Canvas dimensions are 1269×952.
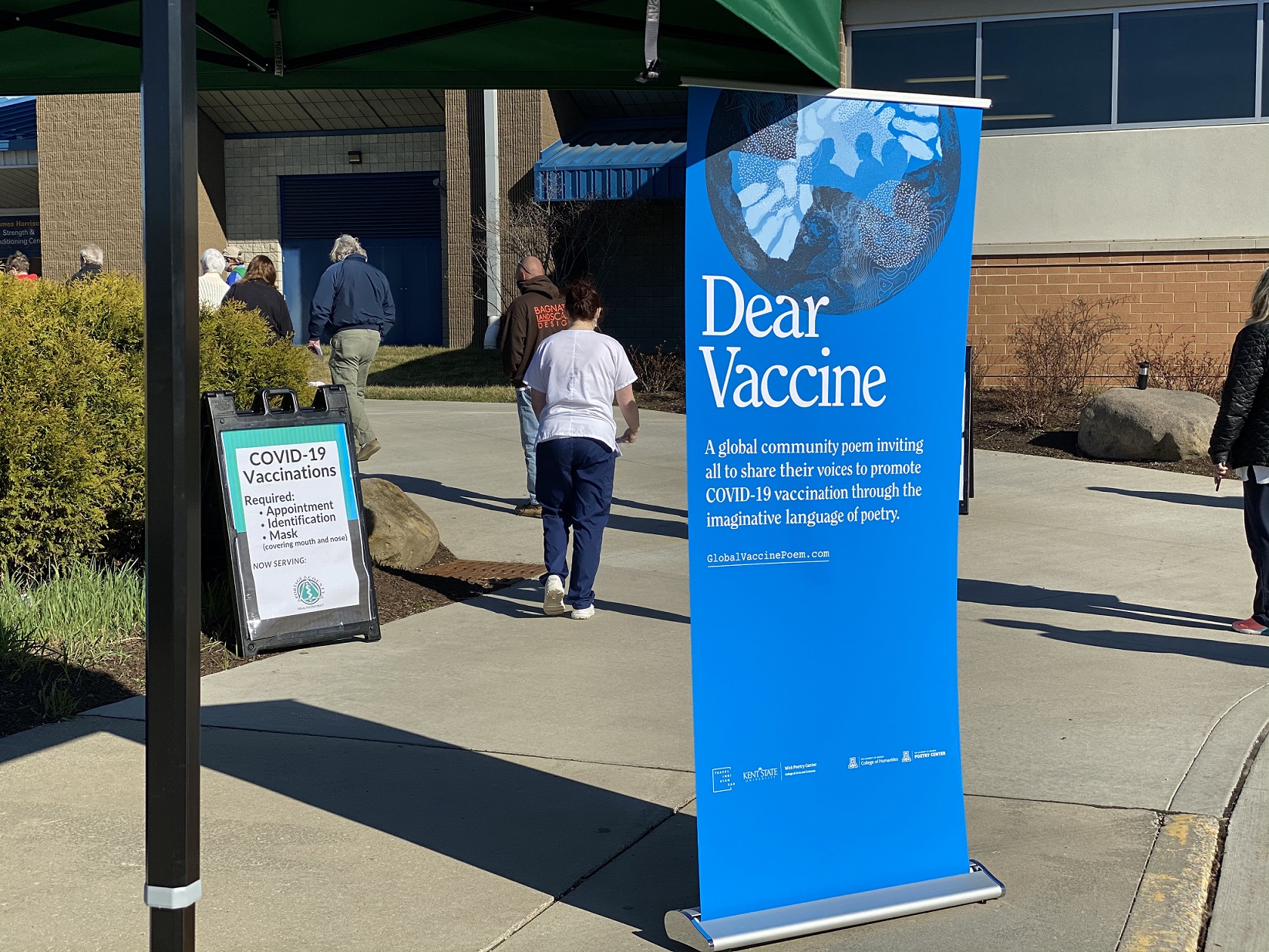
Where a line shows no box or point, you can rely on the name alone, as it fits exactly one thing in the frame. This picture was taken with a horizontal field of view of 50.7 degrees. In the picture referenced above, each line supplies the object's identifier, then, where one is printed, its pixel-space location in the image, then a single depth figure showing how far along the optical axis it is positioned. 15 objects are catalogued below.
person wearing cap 13.14
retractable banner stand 3.44
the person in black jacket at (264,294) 10.97
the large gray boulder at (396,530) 8.20
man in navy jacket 11.45
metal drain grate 8.35
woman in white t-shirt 7.02
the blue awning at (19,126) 27.75
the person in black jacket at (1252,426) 6.88
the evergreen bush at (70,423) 6.79
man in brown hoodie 9.73
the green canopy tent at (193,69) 2.79
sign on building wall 30.55
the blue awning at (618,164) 21.61
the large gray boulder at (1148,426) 13.44
